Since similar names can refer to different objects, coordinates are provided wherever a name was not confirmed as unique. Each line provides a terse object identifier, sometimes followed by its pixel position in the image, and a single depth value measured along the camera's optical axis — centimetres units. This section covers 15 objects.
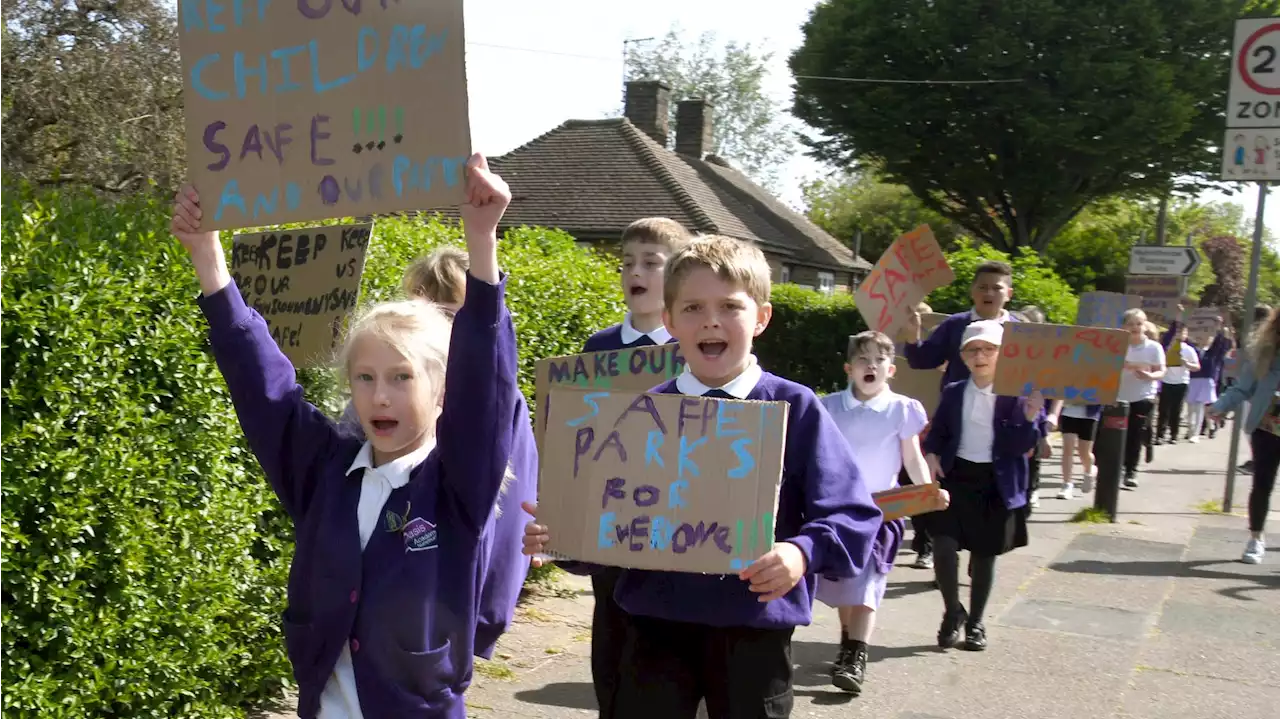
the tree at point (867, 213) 6431
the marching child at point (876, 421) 624
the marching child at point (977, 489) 670
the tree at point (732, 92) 7169
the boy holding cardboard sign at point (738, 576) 304
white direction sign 1994
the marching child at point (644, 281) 479
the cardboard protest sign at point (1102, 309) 1333
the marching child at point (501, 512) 310
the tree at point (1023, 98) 3259
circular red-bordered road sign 1130
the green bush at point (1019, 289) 1459
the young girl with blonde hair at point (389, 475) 258
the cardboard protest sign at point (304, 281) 454
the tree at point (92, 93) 2005
